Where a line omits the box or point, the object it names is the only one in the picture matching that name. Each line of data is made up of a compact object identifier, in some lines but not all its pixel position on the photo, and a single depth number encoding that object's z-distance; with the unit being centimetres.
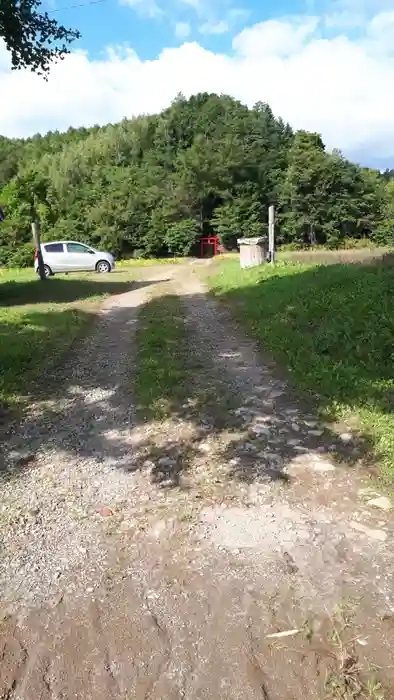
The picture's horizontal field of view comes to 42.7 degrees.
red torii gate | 4605
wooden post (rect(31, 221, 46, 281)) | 1786
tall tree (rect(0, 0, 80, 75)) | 1140
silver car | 2302
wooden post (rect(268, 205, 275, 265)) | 1844
